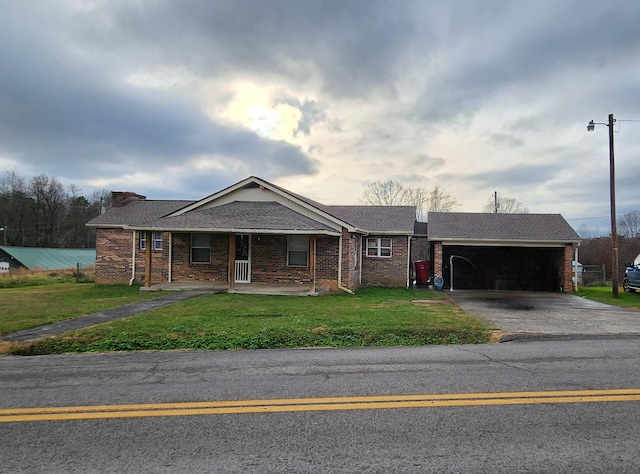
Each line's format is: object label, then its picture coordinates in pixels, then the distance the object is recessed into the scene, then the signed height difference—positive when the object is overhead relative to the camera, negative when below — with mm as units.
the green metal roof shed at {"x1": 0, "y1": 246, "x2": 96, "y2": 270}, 33844 -870
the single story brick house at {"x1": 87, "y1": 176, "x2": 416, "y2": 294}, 16391 +260
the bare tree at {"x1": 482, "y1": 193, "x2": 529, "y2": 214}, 51781 +5671
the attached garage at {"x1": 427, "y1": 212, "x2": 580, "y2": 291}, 19812 +138
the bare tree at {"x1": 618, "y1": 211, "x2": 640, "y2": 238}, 52031 +3667
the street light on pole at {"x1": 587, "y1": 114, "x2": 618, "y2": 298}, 16516 +2044
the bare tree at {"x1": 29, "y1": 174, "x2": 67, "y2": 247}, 55969 +4675
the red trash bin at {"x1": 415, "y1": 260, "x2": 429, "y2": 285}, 21047 -1026
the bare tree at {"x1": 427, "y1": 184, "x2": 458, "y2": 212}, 46312 +5464
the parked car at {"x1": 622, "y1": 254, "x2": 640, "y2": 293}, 17578 -920
